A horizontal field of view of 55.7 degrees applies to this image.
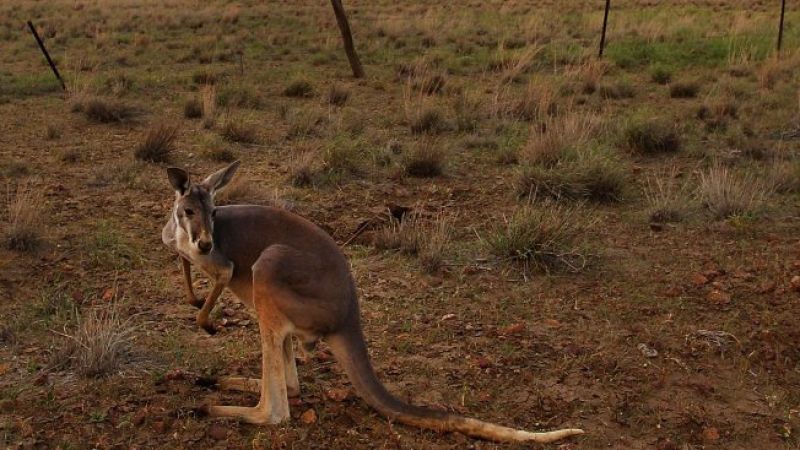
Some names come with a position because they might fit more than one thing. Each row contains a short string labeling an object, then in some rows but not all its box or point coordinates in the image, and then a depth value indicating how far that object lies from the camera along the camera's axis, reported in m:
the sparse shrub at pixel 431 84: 14.64
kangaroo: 3.97
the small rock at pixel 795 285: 6.29
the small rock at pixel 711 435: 4.51
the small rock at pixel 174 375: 4.79
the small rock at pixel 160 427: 4.27
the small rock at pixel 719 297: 6.16
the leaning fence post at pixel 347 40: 15.86
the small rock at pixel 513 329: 5.70
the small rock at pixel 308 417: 4.43
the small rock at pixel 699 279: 6.50
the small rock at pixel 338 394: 4.70
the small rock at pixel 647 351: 5.42
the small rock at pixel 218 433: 4.23
